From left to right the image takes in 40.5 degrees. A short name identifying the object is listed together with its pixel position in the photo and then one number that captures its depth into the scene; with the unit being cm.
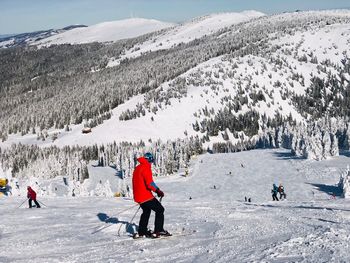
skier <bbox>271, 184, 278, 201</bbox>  3960
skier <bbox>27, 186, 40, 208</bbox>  2714
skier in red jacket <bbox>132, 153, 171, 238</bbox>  1406
